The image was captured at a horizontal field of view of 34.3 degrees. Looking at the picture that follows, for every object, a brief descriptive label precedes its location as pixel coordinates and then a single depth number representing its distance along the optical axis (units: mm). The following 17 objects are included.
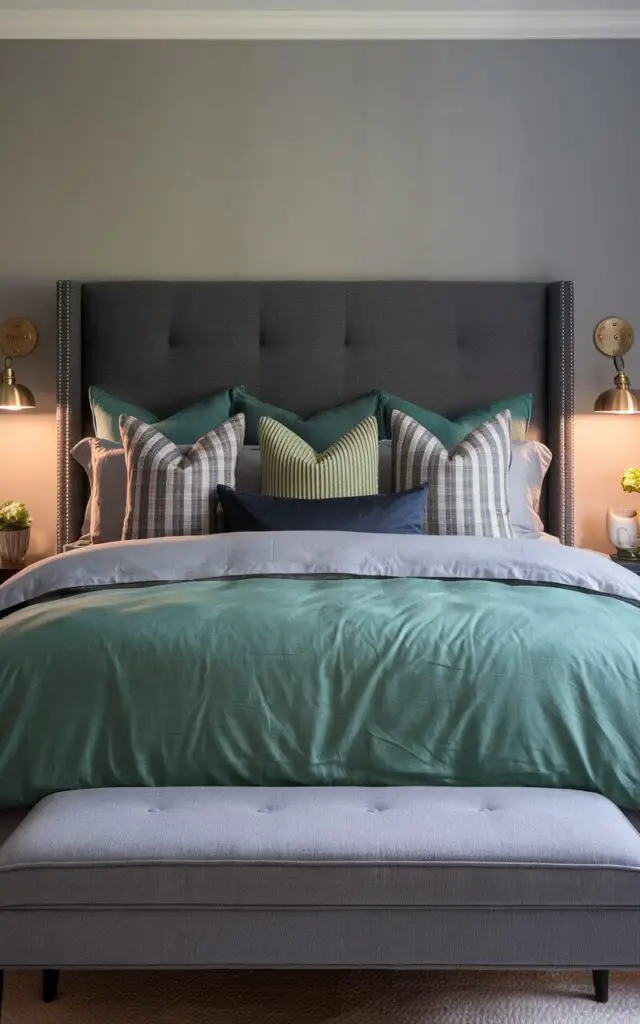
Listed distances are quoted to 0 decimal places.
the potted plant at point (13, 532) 4129
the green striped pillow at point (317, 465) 3668
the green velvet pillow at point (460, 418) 4070
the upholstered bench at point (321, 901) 1721
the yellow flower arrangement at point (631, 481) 4117
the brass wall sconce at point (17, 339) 4305
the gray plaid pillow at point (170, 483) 3617
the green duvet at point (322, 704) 2057
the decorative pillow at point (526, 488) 3900
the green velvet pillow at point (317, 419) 4078
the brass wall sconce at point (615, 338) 4277
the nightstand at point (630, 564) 3893
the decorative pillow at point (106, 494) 3811
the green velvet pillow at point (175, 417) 4051
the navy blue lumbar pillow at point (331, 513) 3303
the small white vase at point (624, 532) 4141
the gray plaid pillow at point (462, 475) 3679
